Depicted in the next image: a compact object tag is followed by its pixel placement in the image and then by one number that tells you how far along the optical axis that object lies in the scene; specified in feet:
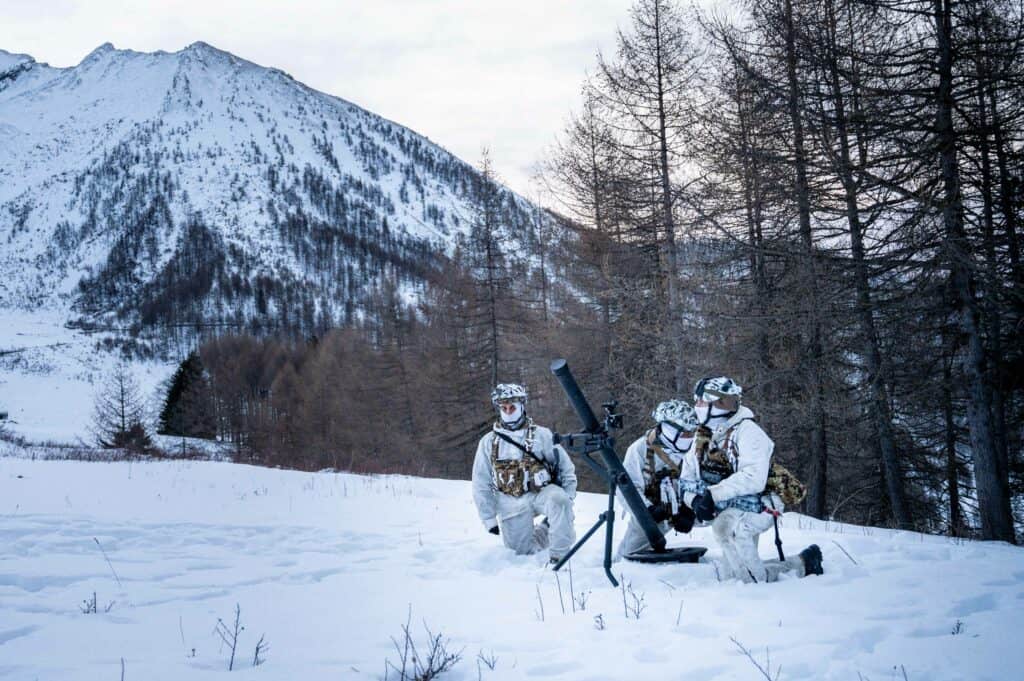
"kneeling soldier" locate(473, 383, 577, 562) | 23.00
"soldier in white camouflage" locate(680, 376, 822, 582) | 16.92
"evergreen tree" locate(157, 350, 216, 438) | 184.03
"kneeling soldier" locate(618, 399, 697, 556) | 21.11
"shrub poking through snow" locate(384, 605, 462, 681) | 11.38
